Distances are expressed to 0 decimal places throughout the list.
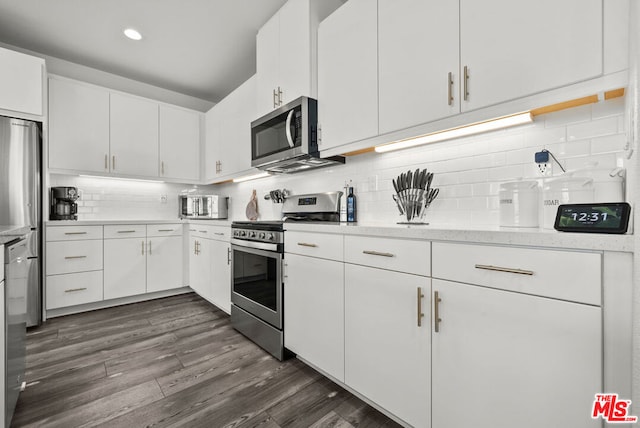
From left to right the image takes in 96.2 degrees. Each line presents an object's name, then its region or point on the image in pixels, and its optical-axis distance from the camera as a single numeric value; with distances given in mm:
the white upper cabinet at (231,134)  2988
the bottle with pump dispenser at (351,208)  2148
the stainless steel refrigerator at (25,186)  2535
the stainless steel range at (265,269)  1983
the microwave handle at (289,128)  2137
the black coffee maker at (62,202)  2998
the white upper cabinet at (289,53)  2077
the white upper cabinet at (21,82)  2529
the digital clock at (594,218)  798
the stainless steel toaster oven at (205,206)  3748
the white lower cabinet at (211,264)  2752
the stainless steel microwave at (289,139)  2072
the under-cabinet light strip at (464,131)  1320
